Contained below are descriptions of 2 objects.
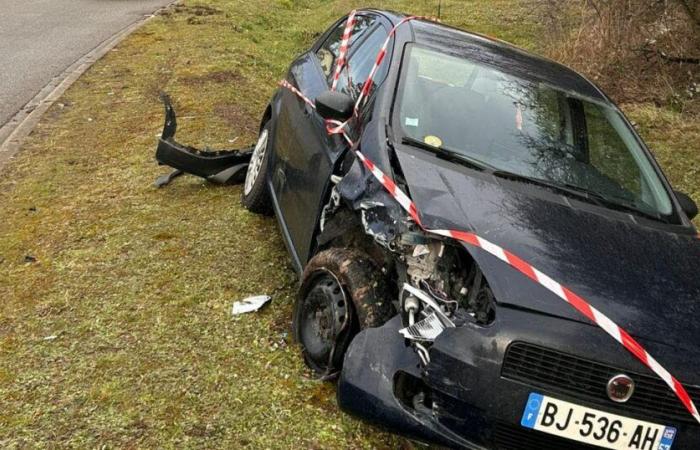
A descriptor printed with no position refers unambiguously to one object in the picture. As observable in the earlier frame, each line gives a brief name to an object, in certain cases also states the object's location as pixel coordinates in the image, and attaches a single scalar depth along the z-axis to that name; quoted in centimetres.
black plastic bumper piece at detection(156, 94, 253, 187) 574
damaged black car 252
